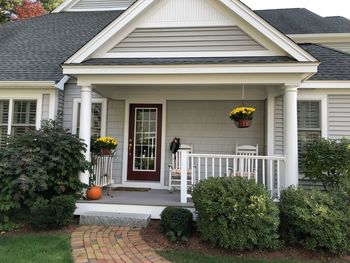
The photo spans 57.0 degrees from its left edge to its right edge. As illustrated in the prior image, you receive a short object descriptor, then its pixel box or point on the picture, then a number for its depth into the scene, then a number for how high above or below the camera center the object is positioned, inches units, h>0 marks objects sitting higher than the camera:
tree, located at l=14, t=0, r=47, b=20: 783.1 +353.1
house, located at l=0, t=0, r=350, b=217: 231.1 +60.3
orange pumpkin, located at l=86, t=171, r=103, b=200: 241.9 -27.8
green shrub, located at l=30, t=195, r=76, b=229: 205.9 -37.4
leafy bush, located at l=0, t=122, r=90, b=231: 220.1 -9.8
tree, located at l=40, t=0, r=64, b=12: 874.8 +410.9
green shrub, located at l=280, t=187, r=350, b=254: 169.9 -33.0
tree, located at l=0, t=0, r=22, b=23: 791.7 +358.6
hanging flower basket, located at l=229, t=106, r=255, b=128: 239.8 +31.9
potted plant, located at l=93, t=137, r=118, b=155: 257.2 +8.3
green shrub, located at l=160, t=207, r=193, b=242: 191.3 -39.5
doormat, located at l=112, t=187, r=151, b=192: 289.9 -30.1
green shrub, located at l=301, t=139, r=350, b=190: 229.3 -0.8
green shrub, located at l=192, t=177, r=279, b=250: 171.8 -31.2
